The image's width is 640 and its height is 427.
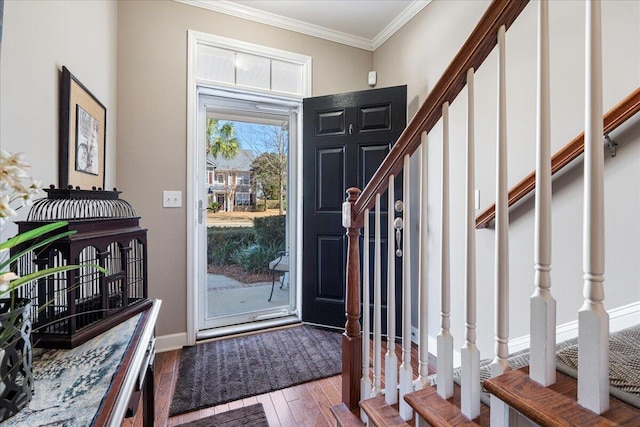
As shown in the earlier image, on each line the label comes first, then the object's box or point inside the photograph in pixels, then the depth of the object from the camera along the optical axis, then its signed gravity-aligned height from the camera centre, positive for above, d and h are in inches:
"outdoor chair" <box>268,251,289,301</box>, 116.2 -19.5
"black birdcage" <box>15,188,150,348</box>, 34.7 -7.8
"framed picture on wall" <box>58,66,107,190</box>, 53.2 +15.7
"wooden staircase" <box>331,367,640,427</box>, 21.0 -14.3
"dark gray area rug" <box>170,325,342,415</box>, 70.0 -41.2
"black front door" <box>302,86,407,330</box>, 100.0 +16.4
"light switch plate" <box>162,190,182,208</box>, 90.4 +4.6
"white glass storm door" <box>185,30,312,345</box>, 92.7 +23.9
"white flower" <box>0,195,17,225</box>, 21.0 +0.2
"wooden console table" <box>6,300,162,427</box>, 23.6 -15.7
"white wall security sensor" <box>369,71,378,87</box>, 116.8 +53.9
